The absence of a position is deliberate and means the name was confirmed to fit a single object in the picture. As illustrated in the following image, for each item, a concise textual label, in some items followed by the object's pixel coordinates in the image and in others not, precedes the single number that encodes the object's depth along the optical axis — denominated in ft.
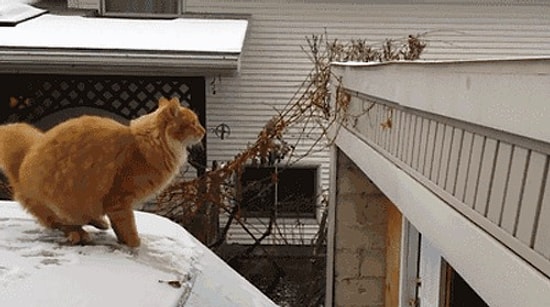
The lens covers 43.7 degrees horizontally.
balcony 5.09
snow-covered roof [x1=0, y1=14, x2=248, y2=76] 23.11
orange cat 6.30
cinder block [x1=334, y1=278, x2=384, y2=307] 17.07
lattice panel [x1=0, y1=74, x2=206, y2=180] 27.37
